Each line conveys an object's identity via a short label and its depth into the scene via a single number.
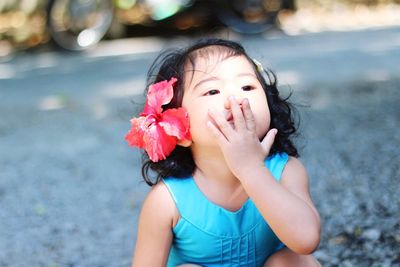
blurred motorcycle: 9.13
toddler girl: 1.22
